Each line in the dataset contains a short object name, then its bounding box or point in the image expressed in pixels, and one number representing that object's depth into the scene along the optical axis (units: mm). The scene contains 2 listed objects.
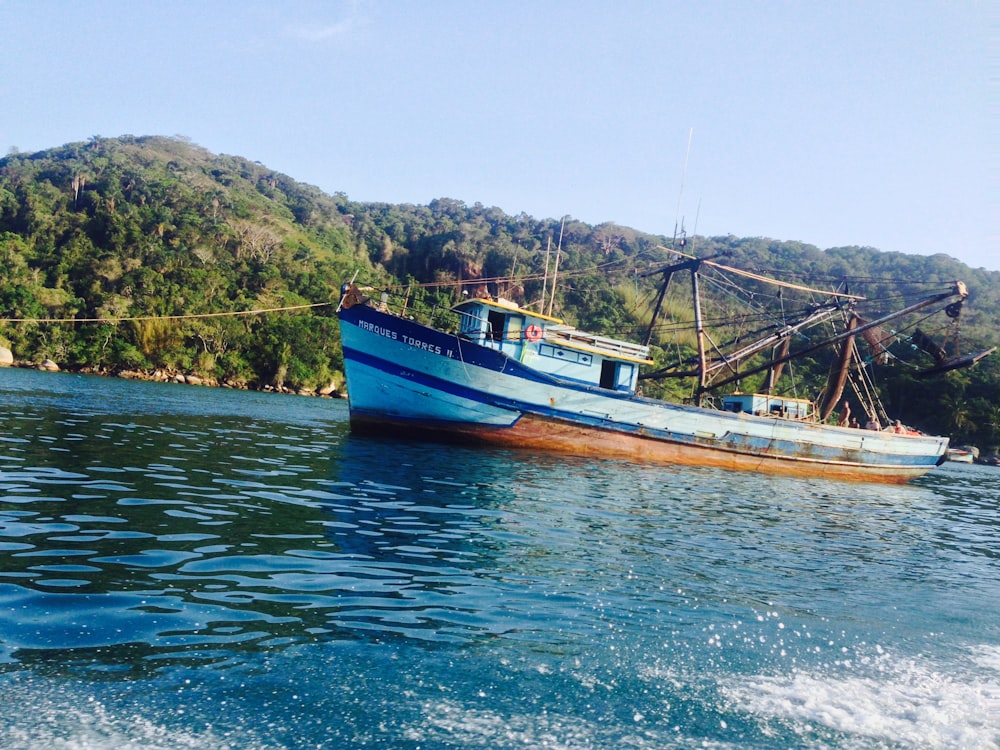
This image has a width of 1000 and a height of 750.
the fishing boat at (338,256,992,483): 22656
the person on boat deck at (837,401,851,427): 29275
